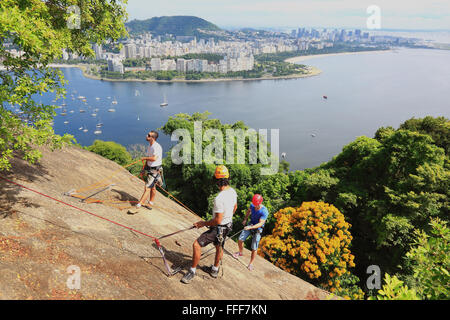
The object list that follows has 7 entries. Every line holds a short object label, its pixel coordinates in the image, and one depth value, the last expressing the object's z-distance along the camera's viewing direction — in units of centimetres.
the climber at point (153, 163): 795
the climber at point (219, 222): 551
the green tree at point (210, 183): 1925
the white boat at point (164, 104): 11011
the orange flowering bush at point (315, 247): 1210
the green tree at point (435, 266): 435
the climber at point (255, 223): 701
